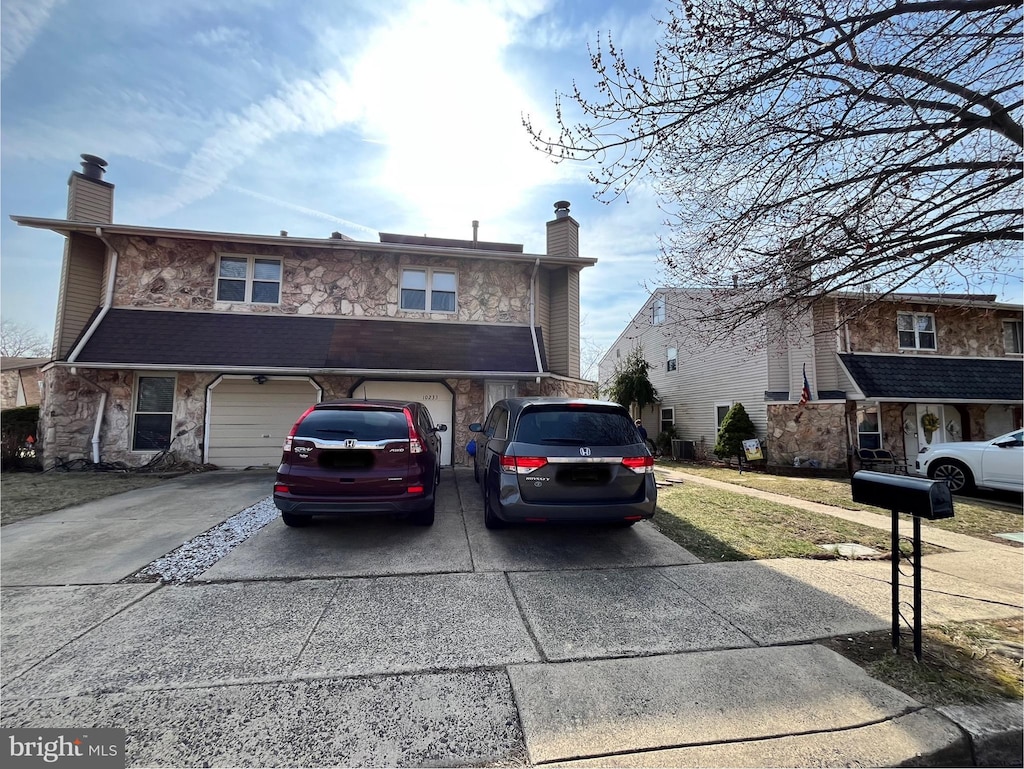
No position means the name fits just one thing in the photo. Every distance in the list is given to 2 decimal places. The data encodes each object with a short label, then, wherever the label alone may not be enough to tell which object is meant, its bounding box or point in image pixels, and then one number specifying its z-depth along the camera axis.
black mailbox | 2.68
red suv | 4.70
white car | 8.62
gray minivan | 4.45
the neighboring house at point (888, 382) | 13.08
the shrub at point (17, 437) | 9.70
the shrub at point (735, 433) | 14.05
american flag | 13.10
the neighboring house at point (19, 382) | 19.08
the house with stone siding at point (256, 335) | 9.73
